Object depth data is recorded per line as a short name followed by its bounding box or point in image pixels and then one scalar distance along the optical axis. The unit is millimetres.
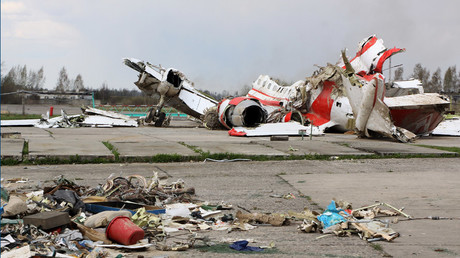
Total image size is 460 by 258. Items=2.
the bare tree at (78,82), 94288
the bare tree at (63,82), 90900
